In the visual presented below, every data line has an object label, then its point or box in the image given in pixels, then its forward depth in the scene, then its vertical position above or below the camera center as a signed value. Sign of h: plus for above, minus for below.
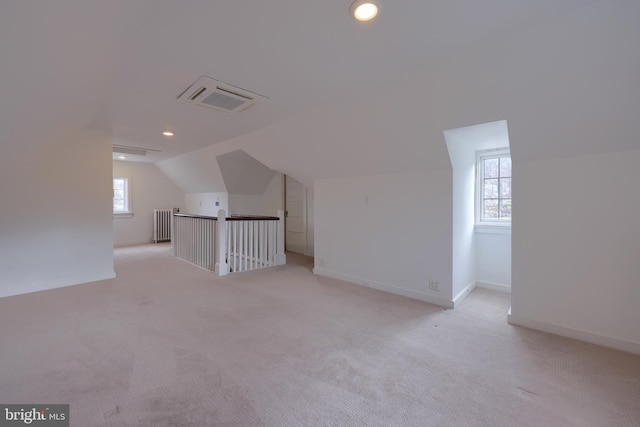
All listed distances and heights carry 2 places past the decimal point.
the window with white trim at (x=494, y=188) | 3.77 +0.31
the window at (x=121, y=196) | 7.20 +0.33
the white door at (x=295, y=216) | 6.56 -0.17
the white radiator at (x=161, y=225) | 7.67 -0.45
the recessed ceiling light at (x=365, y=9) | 1.58 +1.17
